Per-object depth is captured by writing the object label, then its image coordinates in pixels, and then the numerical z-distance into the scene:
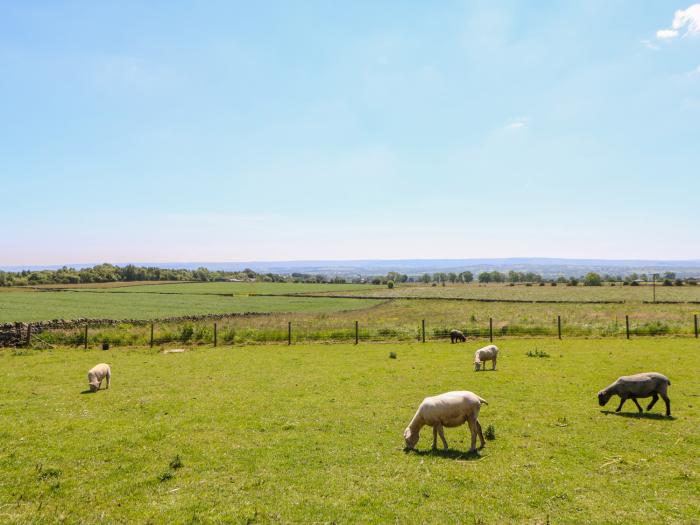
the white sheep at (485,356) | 21.12
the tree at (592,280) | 141.25
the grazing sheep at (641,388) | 13.20
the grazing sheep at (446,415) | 10.45
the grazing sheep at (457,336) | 31.88
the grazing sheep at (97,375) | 17.42
